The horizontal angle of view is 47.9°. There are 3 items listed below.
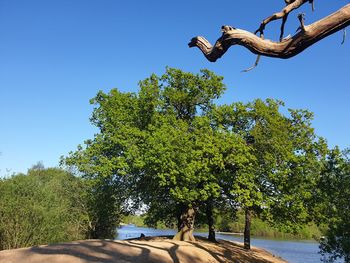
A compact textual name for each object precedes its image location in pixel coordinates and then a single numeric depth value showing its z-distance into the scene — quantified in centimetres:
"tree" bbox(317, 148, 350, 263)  1983
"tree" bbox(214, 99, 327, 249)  2591
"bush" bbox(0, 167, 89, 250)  2181
